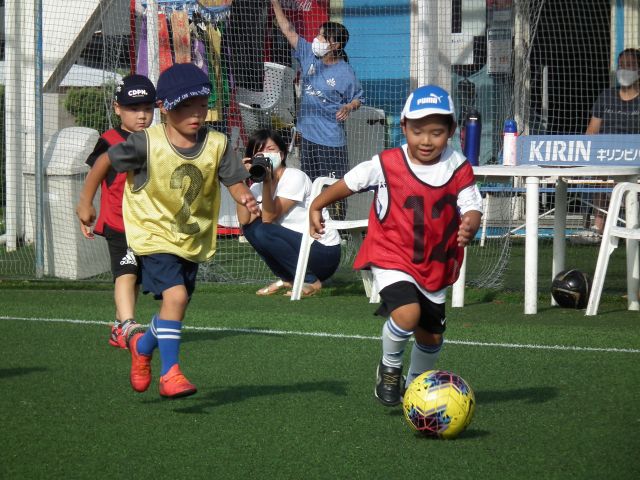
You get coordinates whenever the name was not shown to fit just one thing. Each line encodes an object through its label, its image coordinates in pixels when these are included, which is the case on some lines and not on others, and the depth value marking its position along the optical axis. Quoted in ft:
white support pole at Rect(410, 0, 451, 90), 65.92
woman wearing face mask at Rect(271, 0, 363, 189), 73.23
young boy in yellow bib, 35.08
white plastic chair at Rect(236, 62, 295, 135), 77.07
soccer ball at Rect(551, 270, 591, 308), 55.17
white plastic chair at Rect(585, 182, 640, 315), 52.00
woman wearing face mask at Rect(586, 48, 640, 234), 69.86
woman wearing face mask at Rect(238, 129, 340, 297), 61.92
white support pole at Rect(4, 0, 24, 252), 82.91
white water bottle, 55.27
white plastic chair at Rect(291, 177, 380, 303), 59.88
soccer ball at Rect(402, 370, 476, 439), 30.25
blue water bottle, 53.43
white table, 51.74
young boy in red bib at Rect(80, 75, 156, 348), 44.63
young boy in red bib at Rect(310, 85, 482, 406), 33.47
